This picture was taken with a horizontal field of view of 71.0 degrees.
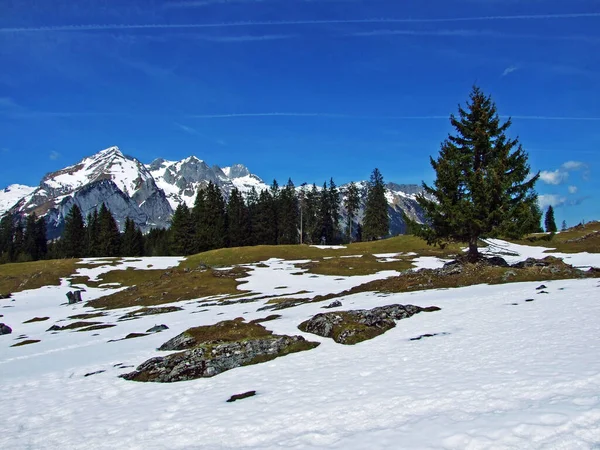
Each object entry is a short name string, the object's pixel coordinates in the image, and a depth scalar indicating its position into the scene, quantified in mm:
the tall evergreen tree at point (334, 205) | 125500
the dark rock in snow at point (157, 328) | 27375
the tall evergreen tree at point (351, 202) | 121250
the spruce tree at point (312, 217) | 123125
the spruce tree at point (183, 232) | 103875
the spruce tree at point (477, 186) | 34406
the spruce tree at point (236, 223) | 112000
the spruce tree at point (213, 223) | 103562
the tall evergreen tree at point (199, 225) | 103000
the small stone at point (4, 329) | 35894
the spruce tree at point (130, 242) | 128875
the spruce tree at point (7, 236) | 142412
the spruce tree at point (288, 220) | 119250
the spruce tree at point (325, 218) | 123188
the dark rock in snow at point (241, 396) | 12595
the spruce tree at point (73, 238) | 121062
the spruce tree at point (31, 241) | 137425
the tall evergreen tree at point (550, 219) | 138300
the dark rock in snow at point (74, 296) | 54466
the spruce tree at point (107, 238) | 113062
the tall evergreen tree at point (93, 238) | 114625
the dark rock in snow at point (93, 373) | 17831
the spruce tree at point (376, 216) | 111606
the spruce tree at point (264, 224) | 116000
